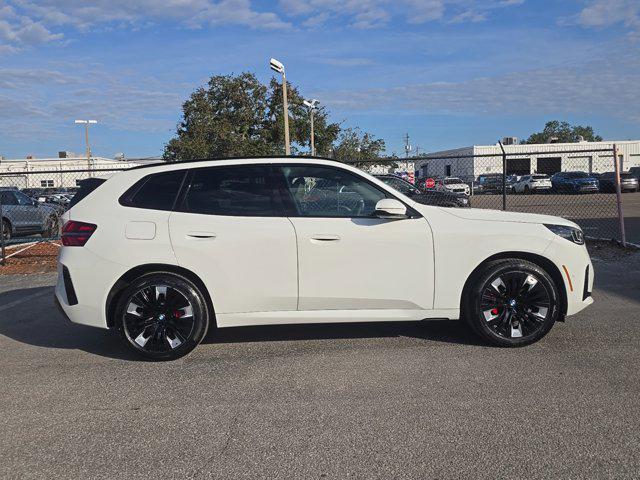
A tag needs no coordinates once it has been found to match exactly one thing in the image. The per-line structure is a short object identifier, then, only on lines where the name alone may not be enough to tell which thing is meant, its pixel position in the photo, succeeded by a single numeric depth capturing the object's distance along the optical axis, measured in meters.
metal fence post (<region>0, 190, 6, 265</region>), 11.15
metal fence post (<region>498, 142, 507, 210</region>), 10.24
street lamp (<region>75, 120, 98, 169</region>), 46.00
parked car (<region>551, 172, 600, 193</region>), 34.72
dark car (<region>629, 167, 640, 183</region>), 38.13
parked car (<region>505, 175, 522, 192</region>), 40.01
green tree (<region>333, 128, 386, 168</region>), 48.81
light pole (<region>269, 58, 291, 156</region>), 17.19
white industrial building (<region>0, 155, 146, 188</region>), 53.66
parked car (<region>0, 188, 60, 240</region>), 15.58
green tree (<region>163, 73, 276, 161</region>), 32.41
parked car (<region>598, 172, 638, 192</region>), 34.62
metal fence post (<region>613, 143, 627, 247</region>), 10.30
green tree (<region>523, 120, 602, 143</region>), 127.69
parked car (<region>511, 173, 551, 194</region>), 37.81
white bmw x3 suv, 4.88
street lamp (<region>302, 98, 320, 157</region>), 24.80
